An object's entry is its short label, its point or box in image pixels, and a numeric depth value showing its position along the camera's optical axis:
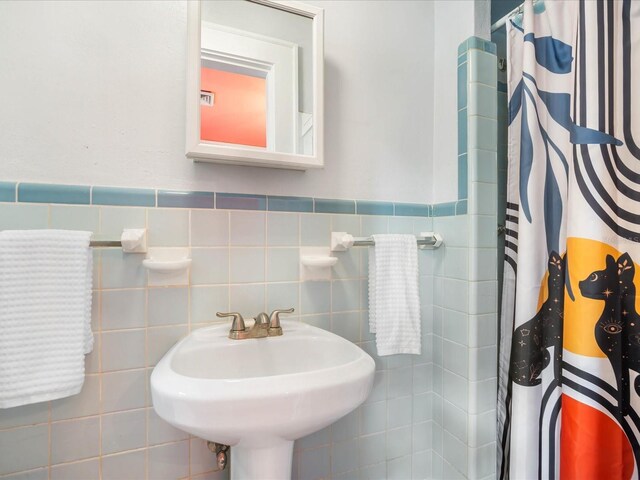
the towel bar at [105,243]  0.74
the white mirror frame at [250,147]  0.81
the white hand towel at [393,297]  0.98
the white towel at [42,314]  0.66
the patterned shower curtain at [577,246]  0.79
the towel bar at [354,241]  0.96
